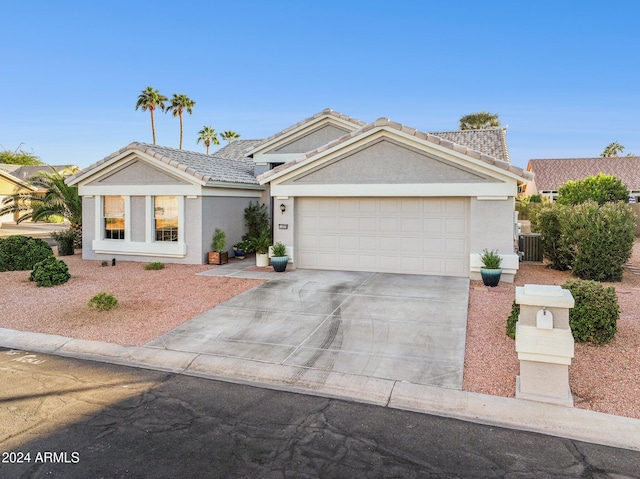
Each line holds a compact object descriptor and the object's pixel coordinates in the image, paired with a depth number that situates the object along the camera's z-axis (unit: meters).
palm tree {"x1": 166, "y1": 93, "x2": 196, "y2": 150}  51.06
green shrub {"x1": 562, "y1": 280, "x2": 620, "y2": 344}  7.02
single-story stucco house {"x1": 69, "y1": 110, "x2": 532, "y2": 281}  12.30
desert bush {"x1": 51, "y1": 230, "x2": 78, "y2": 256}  18.77
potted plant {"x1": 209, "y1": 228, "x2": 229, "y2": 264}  15.59
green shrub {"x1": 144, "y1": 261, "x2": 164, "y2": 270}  14.94
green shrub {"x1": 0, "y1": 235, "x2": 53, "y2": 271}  14.84
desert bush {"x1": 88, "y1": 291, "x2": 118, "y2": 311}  9.47
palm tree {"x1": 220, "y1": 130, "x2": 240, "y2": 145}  53.06
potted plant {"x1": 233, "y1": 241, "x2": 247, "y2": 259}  16.98
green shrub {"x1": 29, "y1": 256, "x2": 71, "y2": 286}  12.19
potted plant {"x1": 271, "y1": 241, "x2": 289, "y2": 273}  13.65
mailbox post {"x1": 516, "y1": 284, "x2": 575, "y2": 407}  5.29
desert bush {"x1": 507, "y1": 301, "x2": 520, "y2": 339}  7.42
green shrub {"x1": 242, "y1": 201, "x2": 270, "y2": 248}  17.95
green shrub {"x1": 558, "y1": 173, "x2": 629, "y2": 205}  27.64
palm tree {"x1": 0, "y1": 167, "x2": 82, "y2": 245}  18.58
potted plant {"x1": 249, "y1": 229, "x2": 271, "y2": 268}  14.78
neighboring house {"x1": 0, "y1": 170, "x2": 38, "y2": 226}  40.09
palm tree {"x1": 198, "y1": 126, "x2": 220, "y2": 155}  55.91
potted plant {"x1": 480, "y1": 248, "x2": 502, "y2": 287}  11.57
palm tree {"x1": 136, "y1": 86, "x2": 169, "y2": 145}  47.06
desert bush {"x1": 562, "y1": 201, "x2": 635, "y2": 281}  12.28
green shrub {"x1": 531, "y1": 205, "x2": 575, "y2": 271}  13.57
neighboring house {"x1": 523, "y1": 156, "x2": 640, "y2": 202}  42.41
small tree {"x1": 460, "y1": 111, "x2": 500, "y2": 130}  52.72
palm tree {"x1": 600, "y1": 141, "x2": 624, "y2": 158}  69.88
